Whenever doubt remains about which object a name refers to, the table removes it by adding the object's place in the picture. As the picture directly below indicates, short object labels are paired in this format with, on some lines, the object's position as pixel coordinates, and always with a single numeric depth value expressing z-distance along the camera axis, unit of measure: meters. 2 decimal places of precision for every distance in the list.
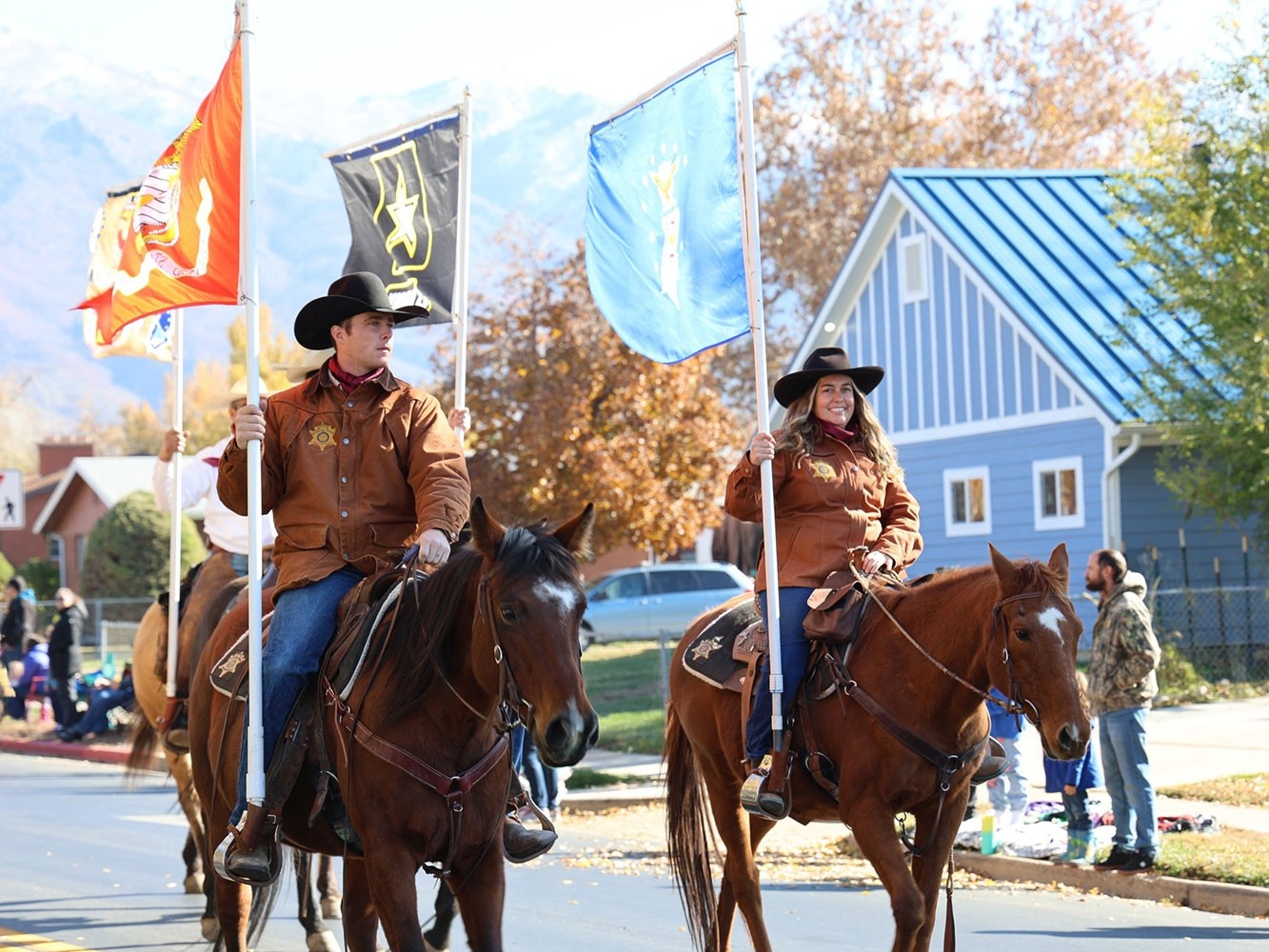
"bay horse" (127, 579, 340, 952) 17.89
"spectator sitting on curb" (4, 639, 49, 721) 50.03
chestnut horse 13.67
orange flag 15.98
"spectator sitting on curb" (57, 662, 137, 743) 45.03
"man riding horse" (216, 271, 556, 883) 13.90
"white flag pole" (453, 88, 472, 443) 19.87
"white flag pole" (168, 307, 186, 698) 21.17
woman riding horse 16.17
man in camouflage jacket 22.08
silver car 69.56
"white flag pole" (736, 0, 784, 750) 15.57
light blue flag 17.81
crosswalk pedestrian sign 46.47
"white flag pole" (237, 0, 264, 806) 13.55
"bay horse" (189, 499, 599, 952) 11.50
